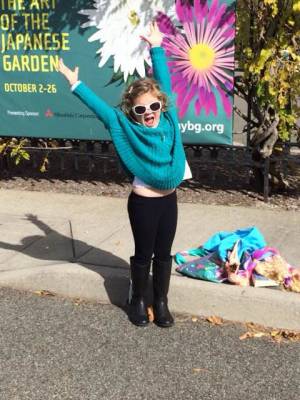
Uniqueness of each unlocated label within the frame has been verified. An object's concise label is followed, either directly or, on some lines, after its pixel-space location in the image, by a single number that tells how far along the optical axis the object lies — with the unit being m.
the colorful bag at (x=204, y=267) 3.88
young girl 3.35
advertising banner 5.62
